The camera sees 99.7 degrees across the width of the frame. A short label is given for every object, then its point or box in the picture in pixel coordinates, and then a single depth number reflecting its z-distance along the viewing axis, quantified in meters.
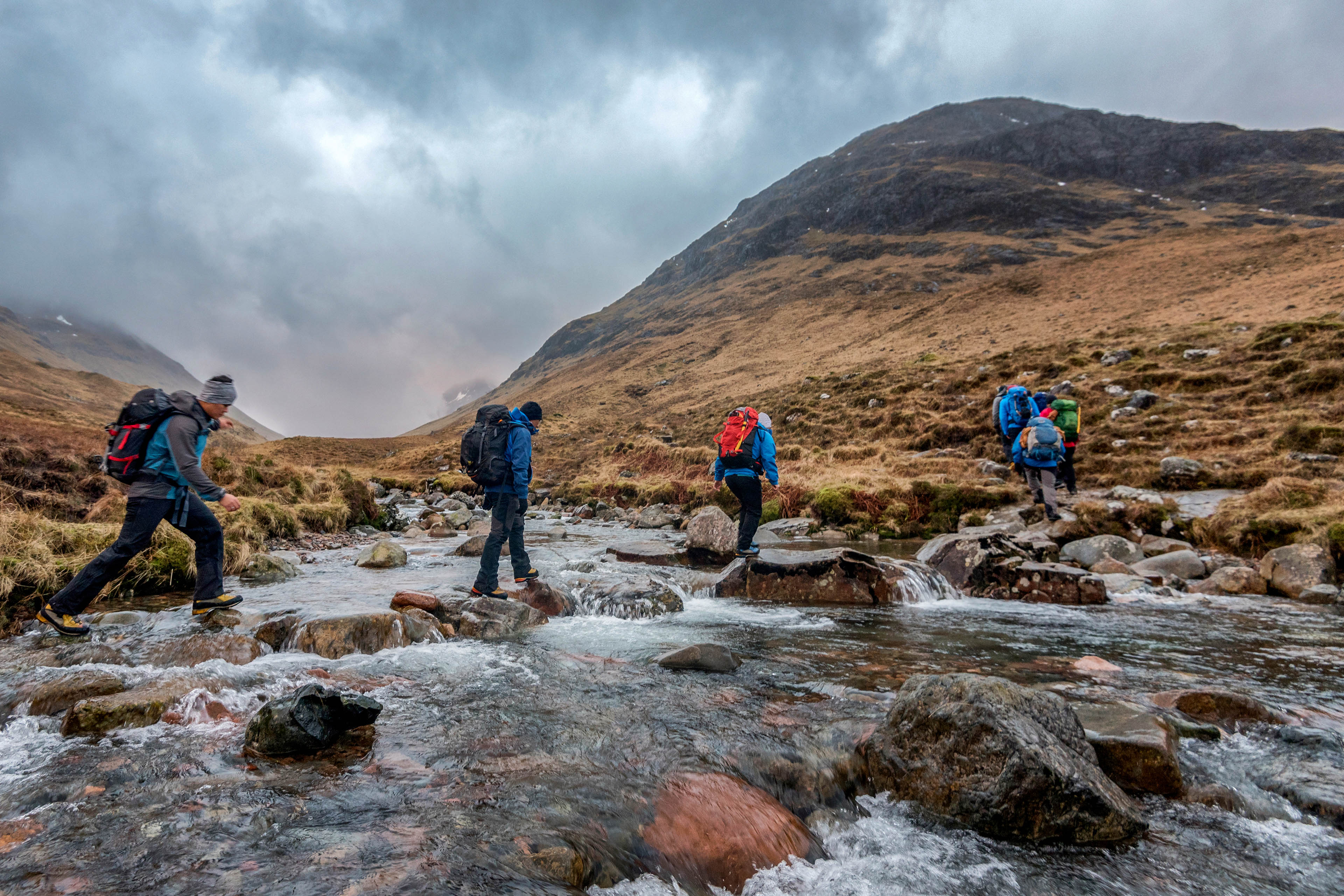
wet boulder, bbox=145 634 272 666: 5.95
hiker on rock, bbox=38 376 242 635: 6.45
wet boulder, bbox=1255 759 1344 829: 3.52
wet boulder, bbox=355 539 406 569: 12.66
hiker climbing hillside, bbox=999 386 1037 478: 16.25
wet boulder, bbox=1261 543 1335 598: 8.83
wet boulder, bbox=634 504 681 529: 20.56
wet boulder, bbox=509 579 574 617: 9.23
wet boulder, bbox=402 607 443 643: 7.25
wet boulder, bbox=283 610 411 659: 6.56
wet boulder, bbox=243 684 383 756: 3.97
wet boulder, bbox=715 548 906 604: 9.88
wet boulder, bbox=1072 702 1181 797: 3.76
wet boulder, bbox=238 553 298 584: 10.66
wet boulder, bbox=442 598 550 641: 7.82
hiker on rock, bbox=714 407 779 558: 11.17
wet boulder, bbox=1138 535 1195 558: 11.14
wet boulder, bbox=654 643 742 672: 6.32
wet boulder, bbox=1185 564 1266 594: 9.23
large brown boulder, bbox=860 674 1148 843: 3.35
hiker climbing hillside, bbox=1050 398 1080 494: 16.00
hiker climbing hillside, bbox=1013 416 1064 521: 13.66
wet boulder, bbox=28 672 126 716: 4.61
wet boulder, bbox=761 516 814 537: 17.72
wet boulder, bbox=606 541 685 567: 13.29
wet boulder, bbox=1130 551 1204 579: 10.14
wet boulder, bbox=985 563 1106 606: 9.26
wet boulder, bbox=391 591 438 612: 8.01
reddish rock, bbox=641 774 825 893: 3.11
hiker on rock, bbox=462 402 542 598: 8.89
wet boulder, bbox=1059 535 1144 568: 11.37
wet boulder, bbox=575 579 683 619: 9.27
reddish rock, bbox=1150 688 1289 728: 4.54
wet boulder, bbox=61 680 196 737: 4.24
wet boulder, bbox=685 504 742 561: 13.34
